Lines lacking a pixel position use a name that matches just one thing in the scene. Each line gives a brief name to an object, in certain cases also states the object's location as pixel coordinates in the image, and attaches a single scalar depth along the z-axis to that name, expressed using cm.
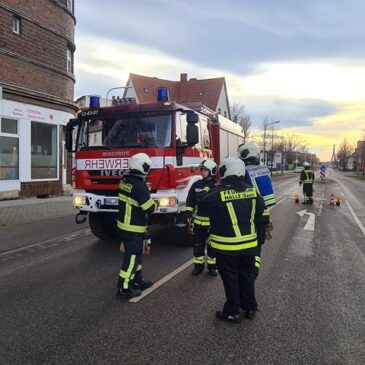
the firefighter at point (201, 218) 645
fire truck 752
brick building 1658
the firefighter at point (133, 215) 543
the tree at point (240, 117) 6438
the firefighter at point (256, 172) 536
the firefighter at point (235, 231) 451
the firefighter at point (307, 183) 1827
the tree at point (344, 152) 13845
